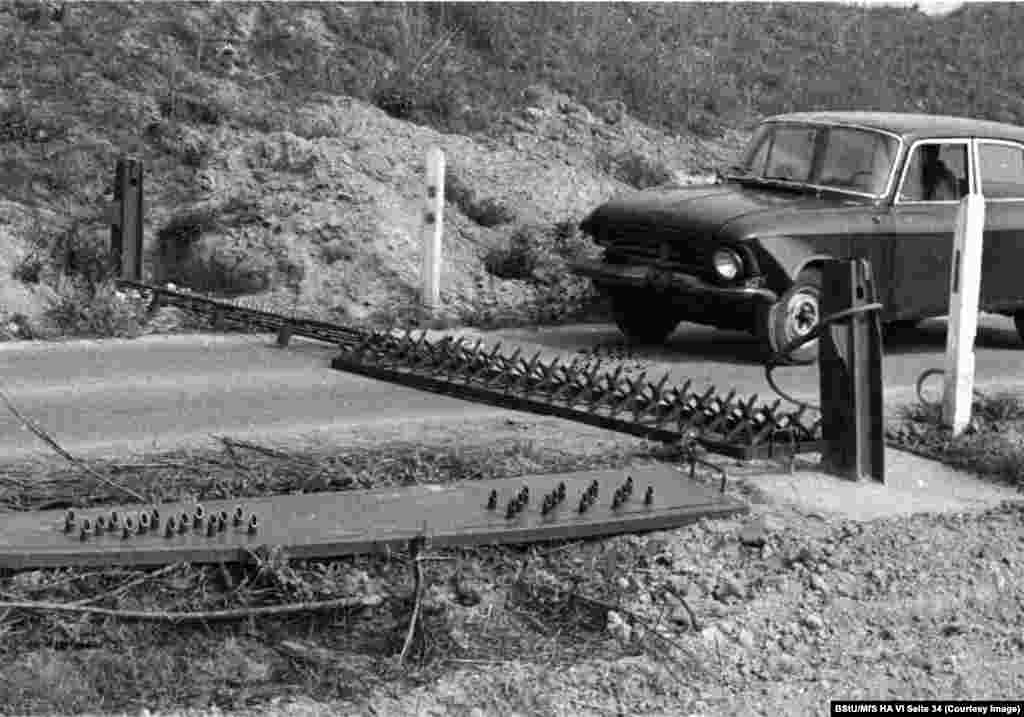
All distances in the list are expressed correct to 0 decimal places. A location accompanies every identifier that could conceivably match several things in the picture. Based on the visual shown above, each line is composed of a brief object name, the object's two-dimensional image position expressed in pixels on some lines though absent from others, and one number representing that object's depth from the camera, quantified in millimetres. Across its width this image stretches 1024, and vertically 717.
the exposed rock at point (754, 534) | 6508
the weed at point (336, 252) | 13430
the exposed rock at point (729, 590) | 5988
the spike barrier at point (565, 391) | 7730
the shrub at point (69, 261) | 12336
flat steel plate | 5762
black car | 11008
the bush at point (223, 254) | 13195
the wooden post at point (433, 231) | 13000
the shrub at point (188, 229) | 13688
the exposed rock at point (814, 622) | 5836
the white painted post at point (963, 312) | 8781
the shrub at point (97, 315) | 11461
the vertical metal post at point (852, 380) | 7559
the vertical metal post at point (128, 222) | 12594
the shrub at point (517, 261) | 14203
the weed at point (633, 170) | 17188
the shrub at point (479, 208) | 15039
